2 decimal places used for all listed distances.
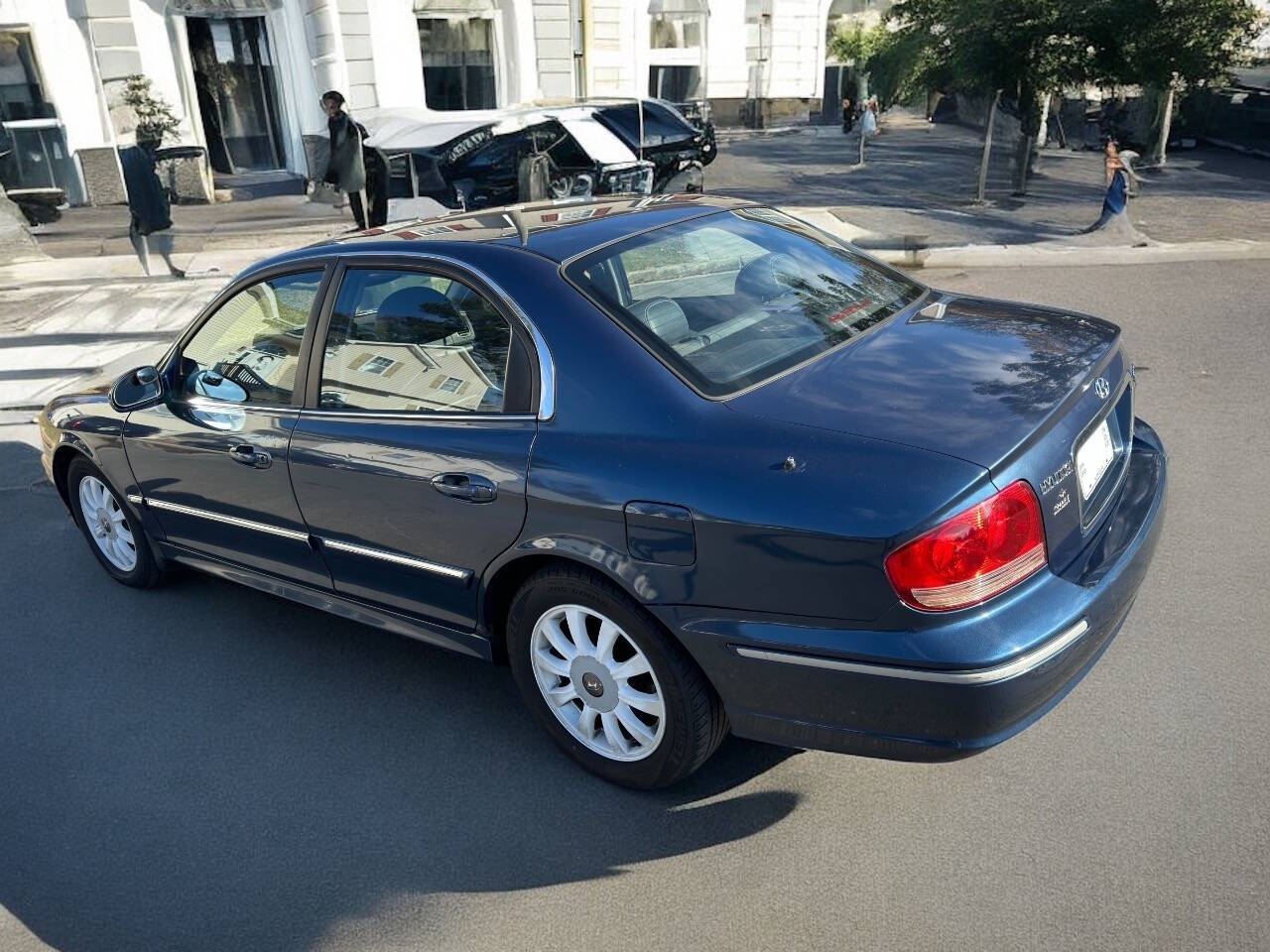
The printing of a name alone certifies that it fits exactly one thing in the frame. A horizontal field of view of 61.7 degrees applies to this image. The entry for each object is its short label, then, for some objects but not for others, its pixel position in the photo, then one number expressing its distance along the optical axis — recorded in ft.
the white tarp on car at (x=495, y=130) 46.21
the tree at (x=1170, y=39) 43.55
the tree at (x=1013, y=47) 45.24
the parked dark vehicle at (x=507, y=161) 45.53
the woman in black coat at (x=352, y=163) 39.14
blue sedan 8.66
